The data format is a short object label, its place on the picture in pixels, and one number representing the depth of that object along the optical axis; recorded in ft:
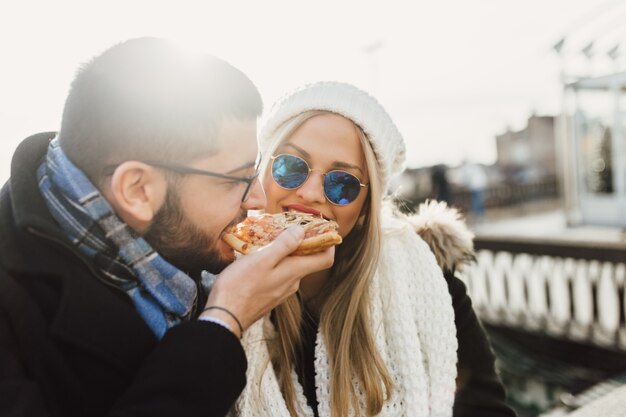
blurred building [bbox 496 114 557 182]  181.27
